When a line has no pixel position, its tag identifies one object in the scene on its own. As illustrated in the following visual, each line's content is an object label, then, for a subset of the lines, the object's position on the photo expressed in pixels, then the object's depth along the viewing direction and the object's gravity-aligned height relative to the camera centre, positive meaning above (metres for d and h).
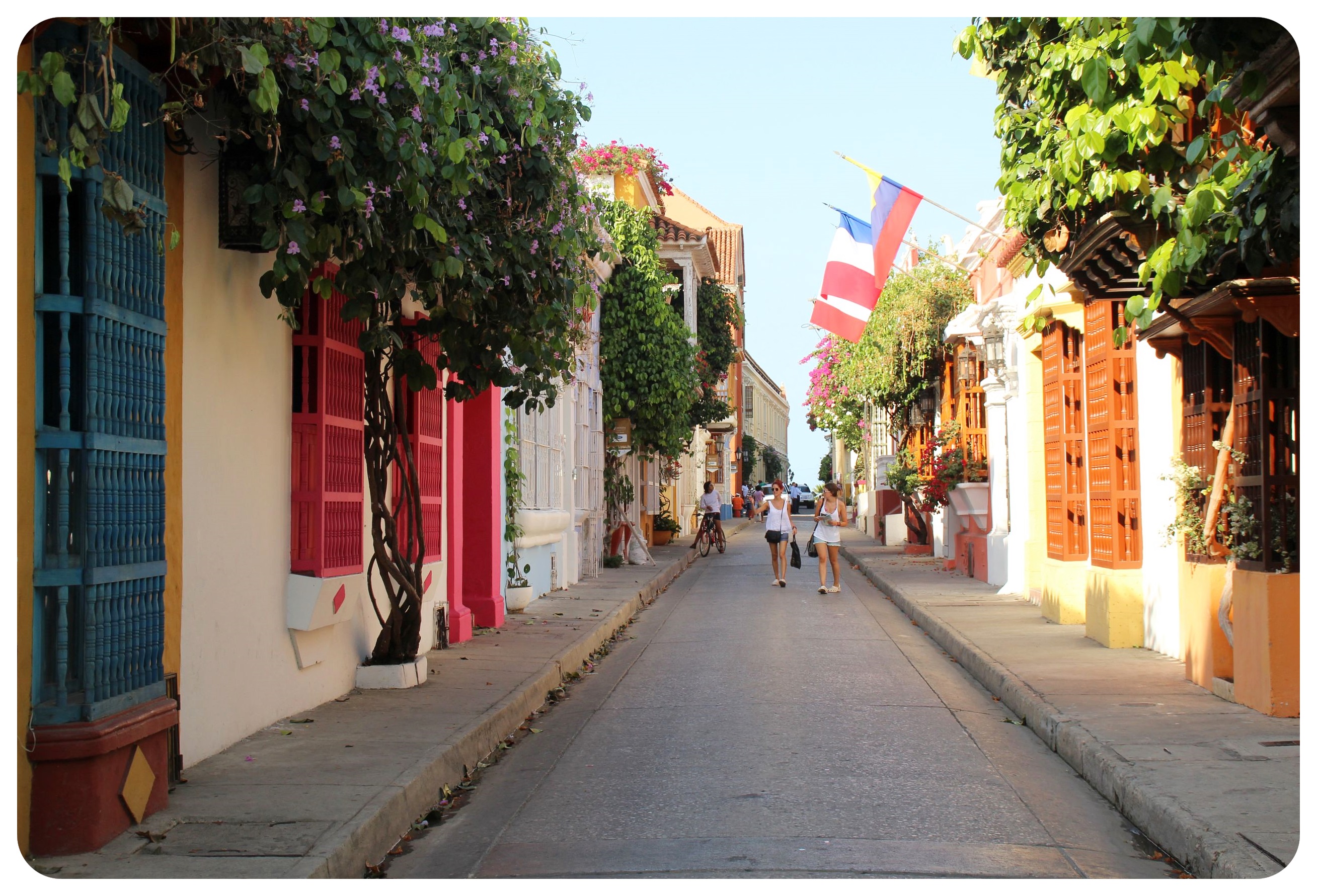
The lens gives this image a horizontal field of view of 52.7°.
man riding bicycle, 31.67 -0.34
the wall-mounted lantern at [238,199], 7.00 +1.58
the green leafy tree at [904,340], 24.97 +2.89
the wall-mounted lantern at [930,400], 26.67 +1.78
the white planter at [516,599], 15.67 -1.25
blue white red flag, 20.27 +3.14
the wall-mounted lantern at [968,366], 21.42 +1.95
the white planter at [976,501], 20.28 -0.22
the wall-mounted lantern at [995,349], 17.95 +1.87
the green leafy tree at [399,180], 5.75 +1.69
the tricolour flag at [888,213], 17.31 +3.61
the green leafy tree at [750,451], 76.81 +2.29
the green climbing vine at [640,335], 24.17 +2.89
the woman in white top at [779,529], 21.67 -0.65
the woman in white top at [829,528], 19.77 -0.60
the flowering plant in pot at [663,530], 34.47 -1.00
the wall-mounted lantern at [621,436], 25.12 +1.05
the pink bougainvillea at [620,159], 22.95 +6.17
